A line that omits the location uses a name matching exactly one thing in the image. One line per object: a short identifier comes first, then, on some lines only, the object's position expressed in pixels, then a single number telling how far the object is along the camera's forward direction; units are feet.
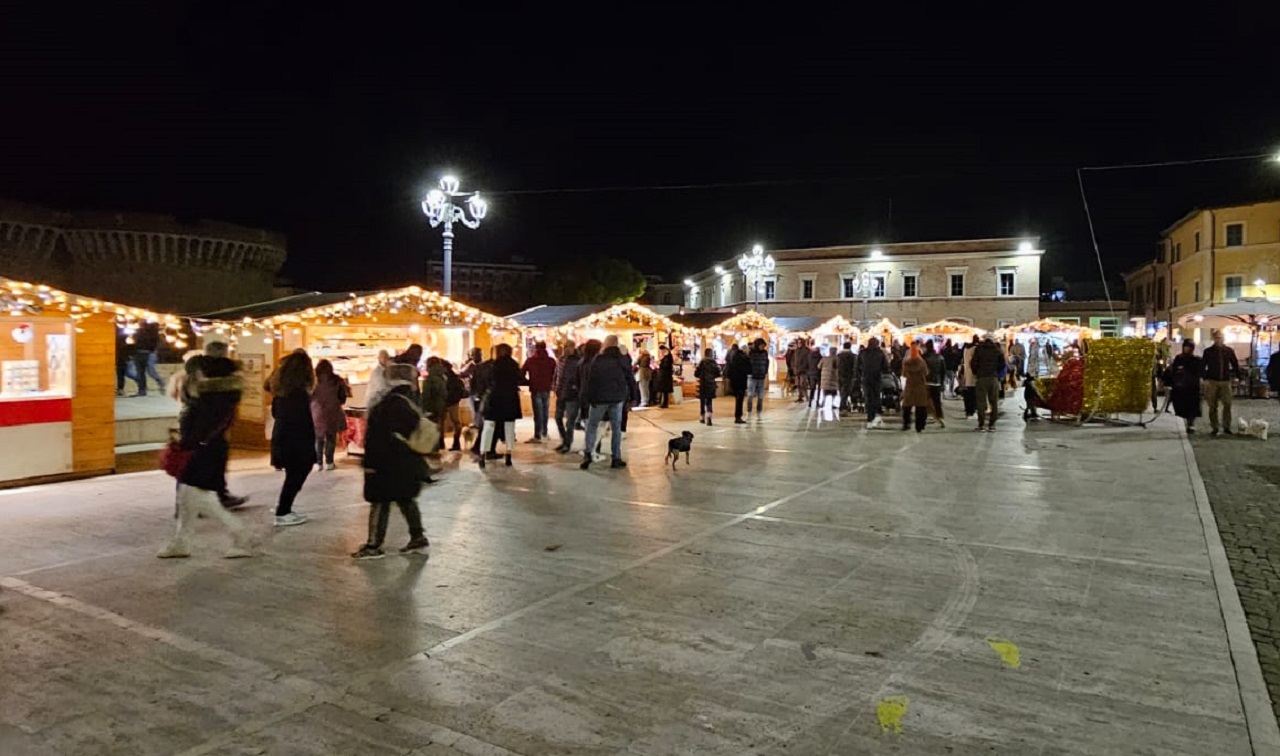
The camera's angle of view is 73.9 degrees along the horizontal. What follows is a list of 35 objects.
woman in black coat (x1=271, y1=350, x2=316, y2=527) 23.25
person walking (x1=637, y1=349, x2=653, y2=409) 62.23
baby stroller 53.50
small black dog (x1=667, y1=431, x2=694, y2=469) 33.12
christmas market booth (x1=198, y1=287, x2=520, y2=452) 40.98
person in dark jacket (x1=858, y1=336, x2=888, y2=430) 49.62
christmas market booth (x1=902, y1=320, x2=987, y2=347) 104.01
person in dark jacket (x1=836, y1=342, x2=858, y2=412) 53.06
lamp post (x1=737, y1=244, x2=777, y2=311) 112.16
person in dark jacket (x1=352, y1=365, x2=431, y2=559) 19.86
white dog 42.80
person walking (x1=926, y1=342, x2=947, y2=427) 50.00
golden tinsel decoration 48.60
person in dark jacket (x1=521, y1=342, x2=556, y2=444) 38.42
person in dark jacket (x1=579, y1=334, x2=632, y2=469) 32.65
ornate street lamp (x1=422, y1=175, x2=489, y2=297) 54.48
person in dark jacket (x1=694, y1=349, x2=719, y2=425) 50.60
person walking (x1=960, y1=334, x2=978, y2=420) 51.96
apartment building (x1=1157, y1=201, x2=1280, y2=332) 133.90
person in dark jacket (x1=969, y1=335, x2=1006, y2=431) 45.70
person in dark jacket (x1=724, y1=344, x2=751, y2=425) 51.13
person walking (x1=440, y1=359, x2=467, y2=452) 37.60
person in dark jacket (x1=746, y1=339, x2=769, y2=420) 53.83
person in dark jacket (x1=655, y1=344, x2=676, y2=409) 61.26
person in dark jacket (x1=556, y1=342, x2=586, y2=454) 38.45
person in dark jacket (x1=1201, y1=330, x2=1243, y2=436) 43.70
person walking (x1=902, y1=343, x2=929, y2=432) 46.50
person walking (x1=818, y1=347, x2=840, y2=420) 51.83
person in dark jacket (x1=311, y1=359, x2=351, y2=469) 31.99
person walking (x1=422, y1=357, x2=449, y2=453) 34.68
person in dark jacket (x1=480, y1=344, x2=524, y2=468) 33.68
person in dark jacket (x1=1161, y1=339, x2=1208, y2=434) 45.52
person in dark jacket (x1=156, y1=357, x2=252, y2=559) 19.51
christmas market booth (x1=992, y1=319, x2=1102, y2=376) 101.04
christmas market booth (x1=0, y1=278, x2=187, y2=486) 29.04
